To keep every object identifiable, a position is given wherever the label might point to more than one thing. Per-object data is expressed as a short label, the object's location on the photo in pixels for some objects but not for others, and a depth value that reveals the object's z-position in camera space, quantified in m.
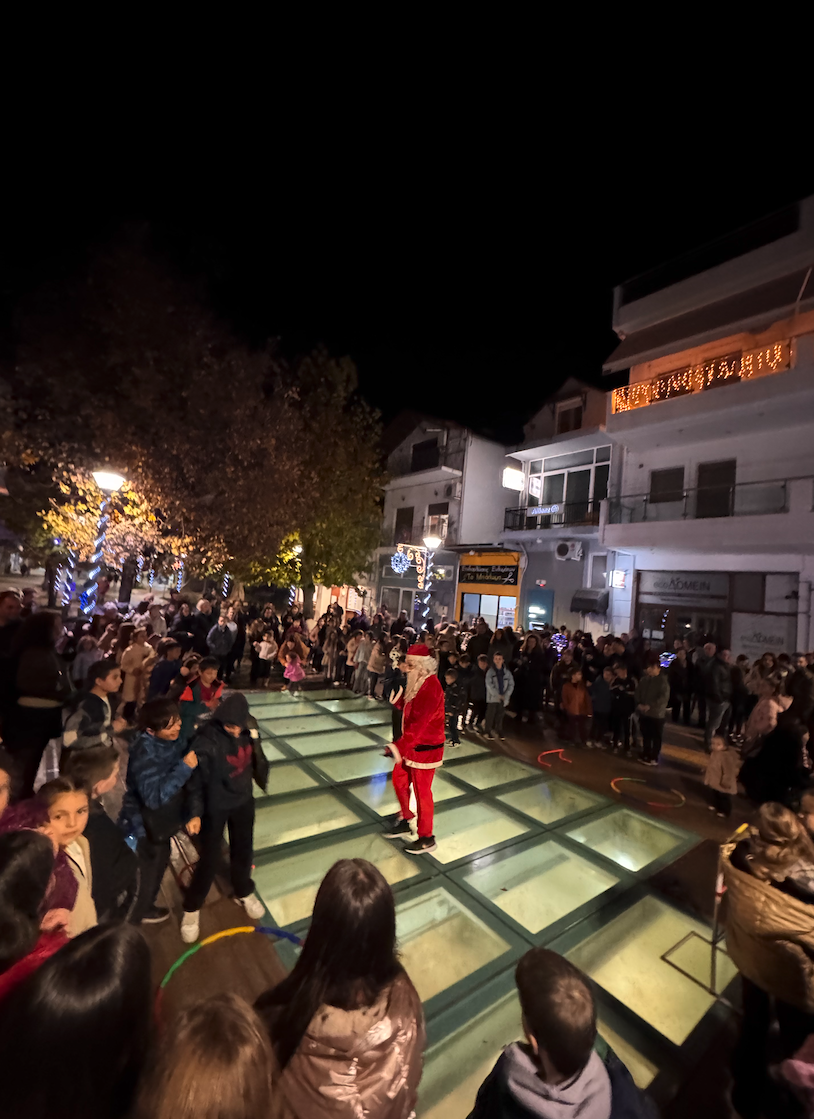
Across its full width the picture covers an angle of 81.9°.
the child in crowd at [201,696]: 4.29
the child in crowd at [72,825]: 2.29
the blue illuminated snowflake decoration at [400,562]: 21.39
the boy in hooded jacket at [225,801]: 3.46
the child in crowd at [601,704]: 8.23
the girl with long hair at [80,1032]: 1.05
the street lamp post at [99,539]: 9.45
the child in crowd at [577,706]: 8.45
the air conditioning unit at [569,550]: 17.81
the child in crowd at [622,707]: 8.20
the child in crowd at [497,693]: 8.42
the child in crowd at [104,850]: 2.53
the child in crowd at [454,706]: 7.90
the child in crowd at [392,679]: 9.12
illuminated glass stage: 2.86
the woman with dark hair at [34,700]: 4.43
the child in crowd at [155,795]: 3.31
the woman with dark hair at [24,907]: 1.56
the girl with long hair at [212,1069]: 1.03
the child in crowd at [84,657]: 6.44
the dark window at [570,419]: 20.47
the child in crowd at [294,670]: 10.49
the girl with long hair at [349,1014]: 1.52
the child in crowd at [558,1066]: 1.46
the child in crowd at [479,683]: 8.59
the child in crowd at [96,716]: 4.06
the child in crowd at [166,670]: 6.36
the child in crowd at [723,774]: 5.70
